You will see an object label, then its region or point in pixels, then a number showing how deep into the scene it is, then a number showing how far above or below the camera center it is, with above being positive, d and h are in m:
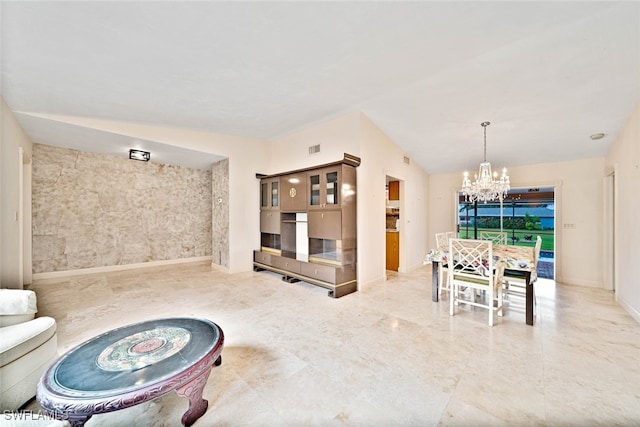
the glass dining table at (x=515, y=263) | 2.94 -0.65
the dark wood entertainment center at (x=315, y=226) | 4.07 -0.25
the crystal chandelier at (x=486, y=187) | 3.90 +0.43
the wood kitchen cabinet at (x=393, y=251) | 5.70 -0.89
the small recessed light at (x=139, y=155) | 4.82 +1.20
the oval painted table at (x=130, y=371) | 1.25 -0.94
